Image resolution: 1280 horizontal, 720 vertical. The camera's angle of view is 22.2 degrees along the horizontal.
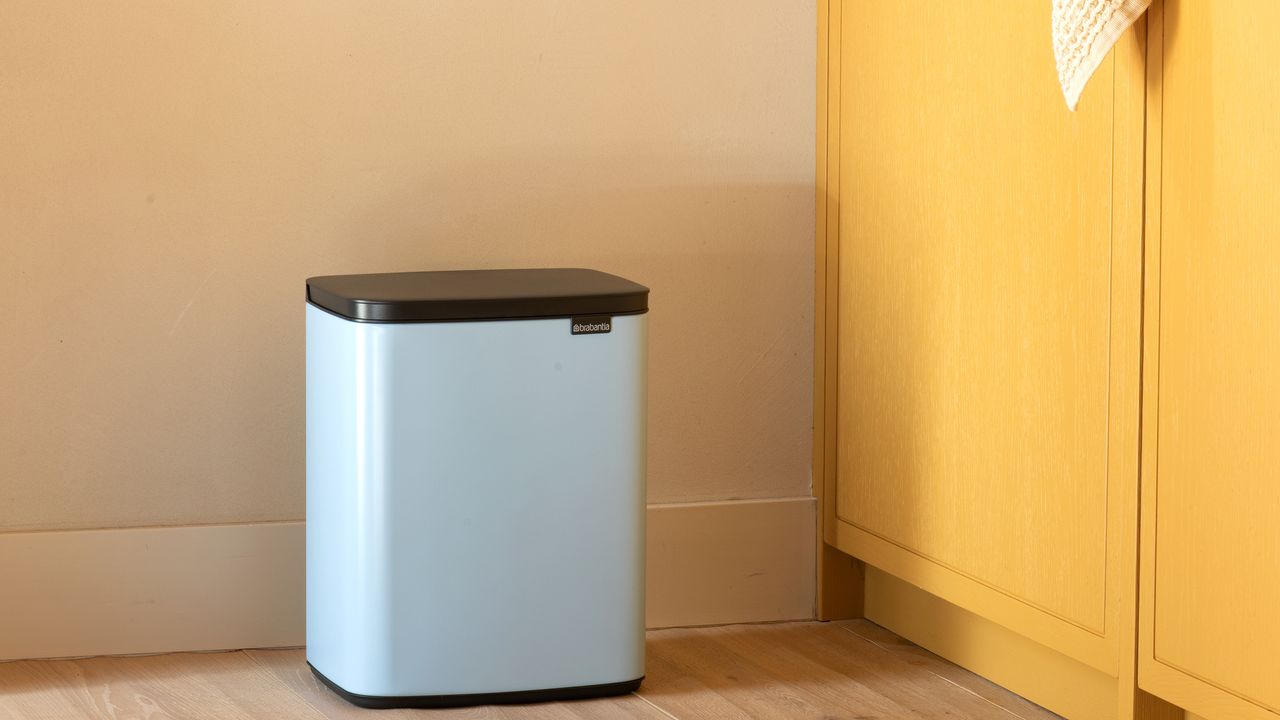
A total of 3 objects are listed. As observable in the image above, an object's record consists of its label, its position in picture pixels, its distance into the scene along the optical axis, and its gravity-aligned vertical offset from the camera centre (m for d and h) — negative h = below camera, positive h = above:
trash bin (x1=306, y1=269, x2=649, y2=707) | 2.82 -0.20
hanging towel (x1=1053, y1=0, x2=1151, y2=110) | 2.62 +0.15
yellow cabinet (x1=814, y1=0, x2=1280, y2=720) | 2.59 -0.08
